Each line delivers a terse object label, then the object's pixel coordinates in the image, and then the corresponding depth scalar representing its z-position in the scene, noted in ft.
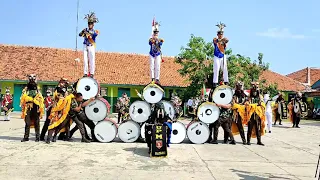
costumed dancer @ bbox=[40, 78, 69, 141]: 37.88
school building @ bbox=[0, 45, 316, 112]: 104.63
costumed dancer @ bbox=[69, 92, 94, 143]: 37.70
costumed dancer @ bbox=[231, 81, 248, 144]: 39.74
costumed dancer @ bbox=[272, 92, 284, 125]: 67.66
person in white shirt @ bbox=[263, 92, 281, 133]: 54.88
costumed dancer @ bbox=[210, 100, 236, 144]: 39.50
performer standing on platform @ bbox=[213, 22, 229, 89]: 40.65
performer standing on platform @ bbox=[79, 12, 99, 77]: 39.65
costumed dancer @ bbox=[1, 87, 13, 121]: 70.49
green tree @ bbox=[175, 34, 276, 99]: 96.17
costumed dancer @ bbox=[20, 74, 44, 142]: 36.91
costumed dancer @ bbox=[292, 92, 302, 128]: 65.82
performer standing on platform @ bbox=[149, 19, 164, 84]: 40.42
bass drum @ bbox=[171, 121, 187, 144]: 39.11
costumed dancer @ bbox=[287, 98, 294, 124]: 69.24
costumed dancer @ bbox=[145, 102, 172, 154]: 31.48
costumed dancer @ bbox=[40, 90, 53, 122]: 59.24
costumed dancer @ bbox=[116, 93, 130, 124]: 64.59
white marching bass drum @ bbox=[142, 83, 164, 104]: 38.34
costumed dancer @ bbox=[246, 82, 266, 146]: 39.65
